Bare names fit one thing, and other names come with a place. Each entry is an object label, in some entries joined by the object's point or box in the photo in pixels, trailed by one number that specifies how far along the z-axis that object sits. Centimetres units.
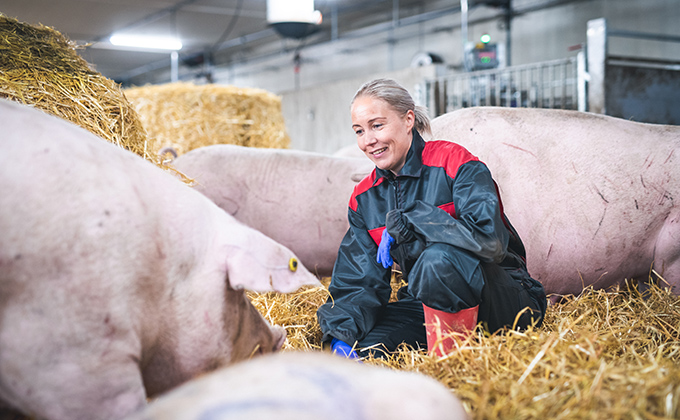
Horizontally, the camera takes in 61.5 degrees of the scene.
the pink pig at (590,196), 271
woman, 184
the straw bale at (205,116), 546
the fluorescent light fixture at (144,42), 1121
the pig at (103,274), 111
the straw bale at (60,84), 219
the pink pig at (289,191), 339
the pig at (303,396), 90
